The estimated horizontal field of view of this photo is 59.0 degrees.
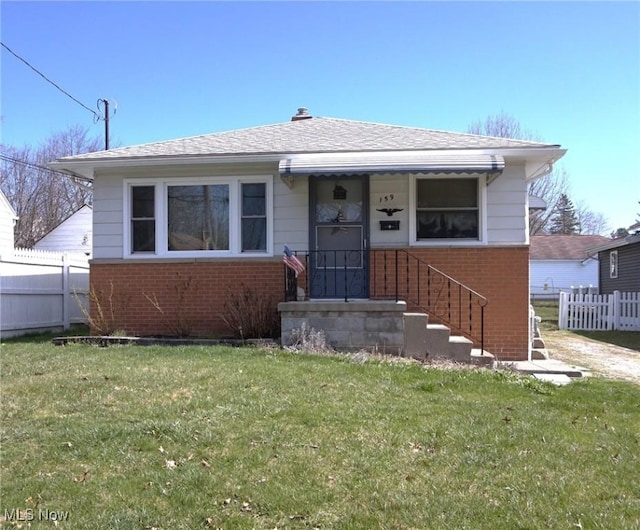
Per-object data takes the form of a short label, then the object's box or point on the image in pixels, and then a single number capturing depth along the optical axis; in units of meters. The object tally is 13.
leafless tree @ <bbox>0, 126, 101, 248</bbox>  31.86
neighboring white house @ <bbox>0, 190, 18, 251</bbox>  20.06
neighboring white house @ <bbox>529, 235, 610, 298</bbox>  38.09
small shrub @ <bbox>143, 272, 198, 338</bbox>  9.94
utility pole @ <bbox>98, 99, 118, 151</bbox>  24.73
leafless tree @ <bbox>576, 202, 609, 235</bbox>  56.09
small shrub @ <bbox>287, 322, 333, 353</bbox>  8.28
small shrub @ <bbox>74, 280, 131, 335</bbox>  9.96
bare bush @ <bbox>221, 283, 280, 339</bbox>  9.23
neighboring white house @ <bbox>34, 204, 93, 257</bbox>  26.53
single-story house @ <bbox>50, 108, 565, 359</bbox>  9.26
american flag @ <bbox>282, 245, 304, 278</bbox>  8.64
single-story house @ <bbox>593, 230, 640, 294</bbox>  20.84
